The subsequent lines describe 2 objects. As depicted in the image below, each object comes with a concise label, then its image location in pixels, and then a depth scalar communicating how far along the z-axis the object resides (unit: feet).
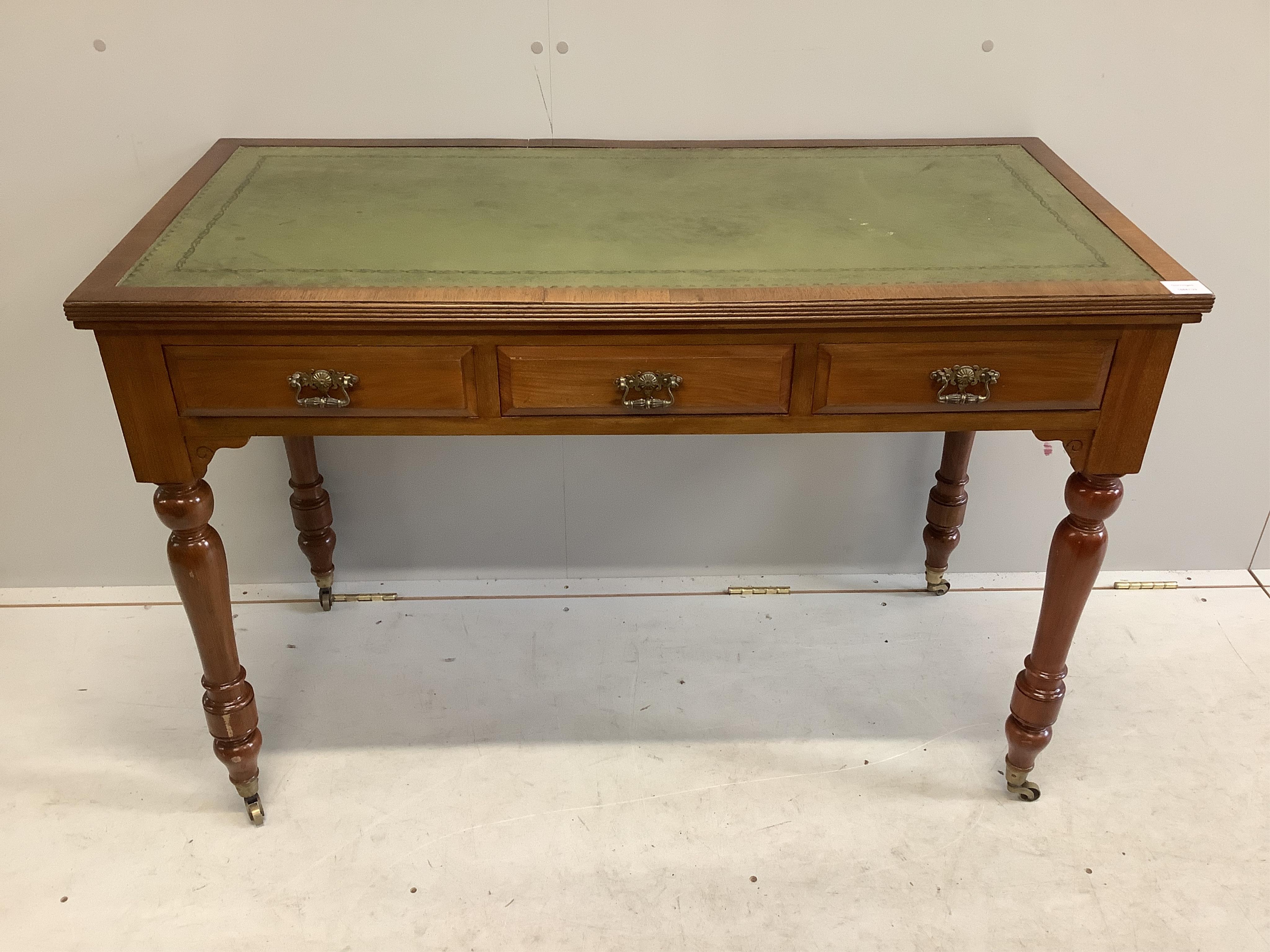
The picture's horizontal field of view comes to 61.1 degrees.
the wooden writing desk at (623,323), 5.29
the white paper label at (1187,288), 5.31
